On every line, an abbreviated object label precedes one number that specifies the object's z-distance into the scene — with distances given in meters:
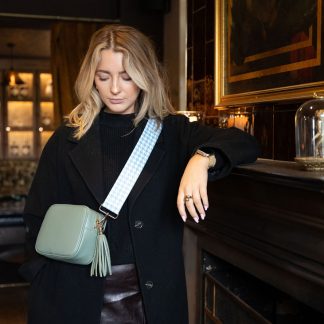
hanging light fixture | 8.07
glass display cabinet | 8.80
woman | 1.83
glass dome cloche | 1.90
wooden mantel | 1.80
